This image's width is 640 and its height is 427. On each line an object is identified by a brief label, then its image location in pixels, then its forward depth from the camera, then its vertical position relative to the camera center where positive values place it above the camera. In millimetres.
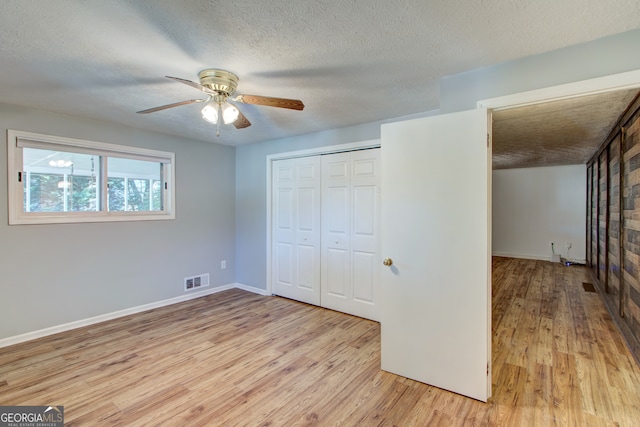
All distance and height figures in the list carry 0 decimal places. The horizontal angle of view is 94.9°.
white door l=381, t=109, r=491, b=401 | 1979 -286
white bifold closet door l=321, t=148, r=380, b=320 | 3471 -252
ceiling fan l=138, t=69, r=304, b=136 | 2070 +834
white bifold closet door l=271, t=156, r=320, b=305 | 4004 -245
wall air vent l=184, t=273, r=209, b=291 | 4219 -1028
